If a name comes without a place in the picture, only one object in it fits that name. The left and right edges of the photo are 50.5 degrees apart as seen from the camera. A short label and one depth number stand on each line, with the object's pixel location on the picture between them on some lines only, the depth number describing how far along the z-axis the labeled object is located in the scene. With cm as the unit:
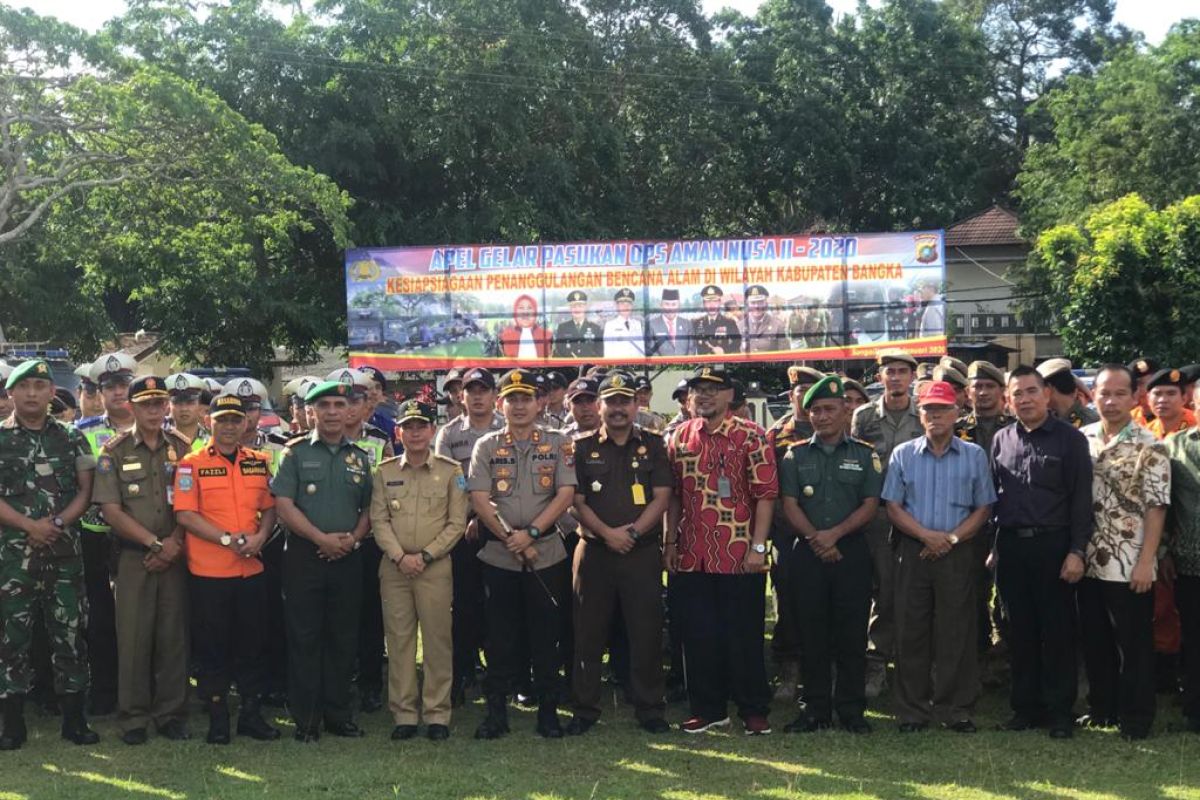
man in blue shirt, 640
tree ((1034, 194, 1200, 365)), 2186
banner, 1889
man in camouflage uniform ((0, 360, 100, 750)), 638
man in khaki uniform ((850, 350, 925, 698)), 724
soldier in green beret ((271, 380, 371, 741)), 652
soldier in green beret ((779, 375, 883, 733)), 651
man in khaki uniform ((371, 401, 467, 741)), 658
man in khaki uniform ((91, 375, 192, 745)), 656
